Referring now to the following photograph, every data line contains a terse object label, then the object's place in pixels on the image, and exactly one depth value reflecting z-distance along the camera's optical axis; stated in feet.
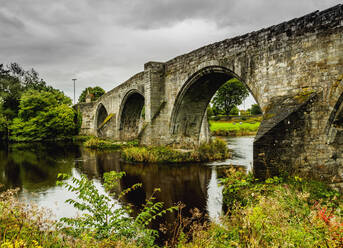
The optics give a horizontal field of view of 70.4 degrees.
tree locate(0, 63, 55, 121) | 90.89
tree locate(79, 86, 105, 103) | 163.84
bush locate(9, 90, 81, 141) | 80.69
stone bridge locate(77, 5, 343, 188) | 19.15
